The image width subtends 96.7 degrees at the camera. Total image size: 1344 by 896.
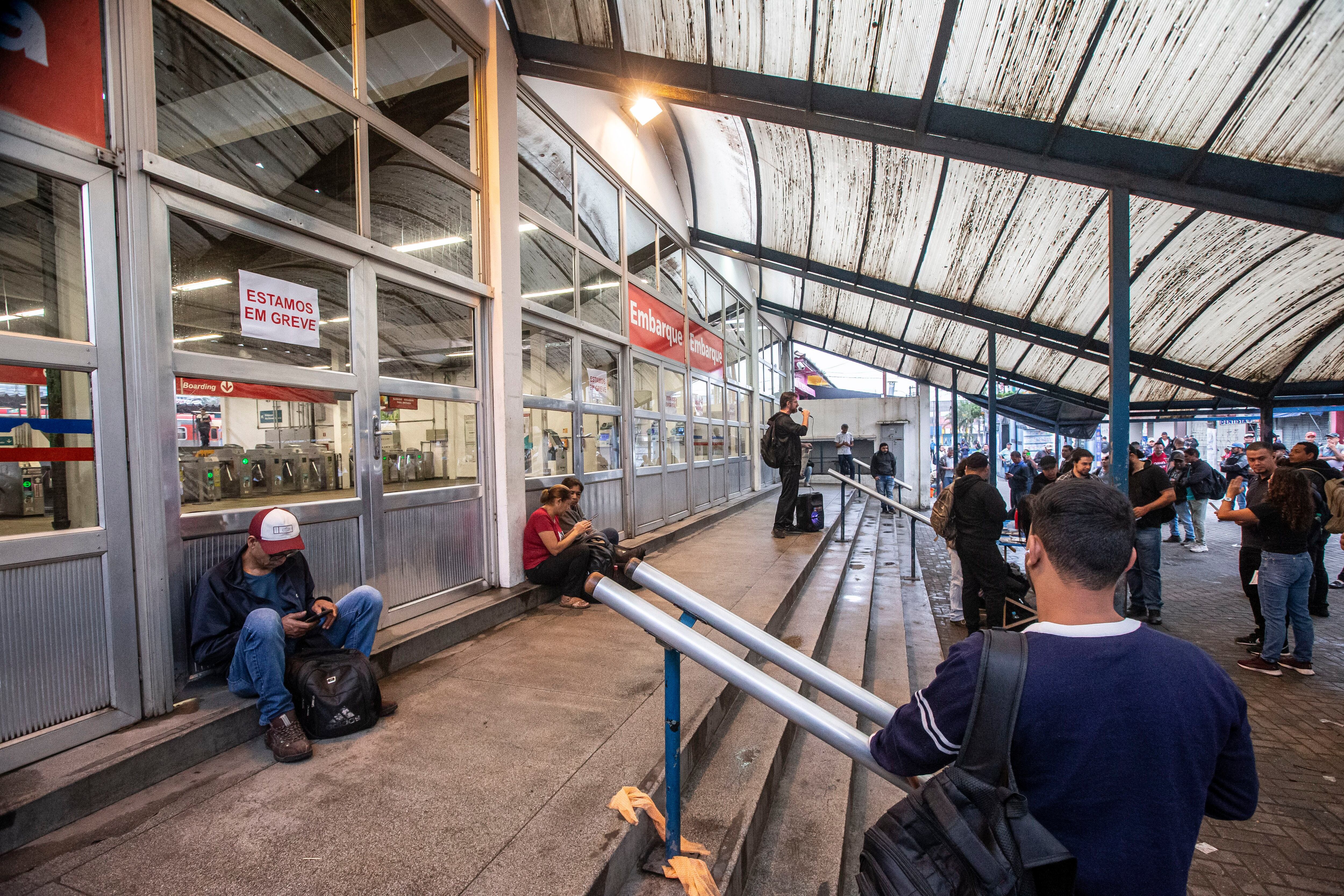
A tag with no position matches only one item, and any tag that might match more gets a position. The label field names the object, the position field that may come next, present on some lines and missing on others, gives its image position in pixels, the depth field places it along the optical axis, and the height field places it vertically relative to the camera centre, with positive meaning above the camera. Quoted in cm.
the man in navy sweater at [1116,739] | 102 -54
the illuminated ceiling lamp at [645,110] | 693 +383
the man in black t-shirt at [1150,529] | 539 -96
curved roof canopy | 379 +226
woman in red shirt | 457 -90
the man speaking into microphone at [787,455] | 750 -29
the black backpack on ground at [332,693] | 256 -109
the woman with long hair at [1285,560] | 407 -97
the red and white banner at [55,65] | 221 +147
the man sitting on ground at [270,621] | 251 -80
